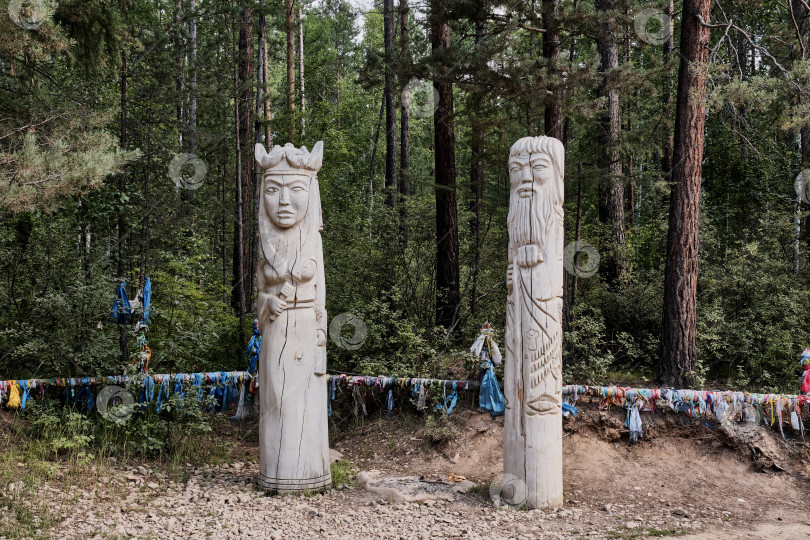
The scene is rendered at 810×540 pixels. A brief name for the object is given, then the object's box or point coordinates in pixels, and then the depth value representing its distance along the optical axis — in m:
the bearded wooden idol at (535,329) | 6.21
